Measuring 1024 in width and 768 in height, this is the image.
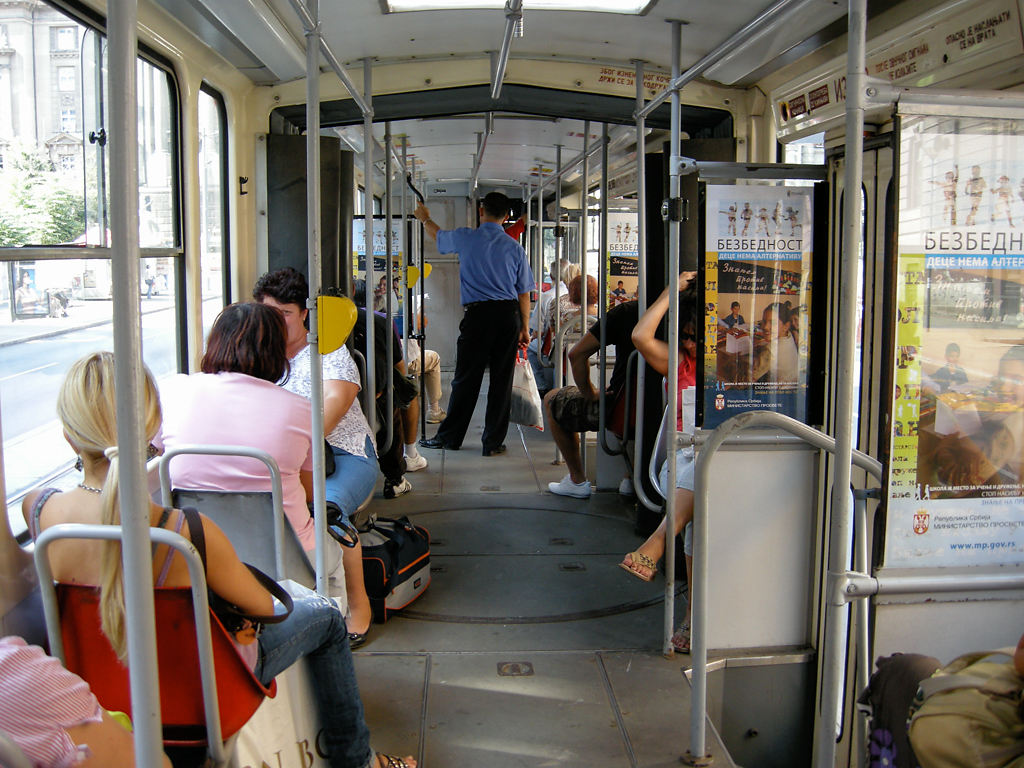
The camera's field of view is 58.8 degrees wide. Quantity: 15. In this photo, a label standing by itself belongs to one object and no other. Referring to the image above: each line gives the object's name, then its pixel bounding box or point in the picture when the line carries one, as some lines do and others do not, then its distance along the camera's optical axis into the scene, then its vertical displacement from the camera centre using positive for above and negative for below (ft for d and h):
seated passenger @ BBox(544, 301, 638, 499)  17.89 -1.71
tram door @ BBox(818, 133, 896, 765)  9.84 +0.19
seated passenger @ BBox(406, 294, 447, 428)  27.55 -1.95
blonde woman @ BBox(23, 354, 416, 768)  6.08 -1.48
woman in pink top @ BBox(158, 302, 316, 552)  9.87 -1.00
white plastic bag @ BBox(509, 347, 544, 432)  23.98 -2.09
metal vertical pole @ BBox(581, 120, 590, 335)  20.54 +1.96
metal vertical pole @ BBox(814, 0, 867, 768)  6.03 -0.30
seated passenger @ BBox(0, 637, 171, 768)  4.79 -2.12
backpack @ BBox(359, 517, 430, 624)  12.69 -3.48
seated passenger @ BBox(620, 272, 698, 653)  11.89 -0.81
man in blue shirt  22.76 -0.15
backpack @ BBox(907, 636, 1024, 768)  5.70 -2.57
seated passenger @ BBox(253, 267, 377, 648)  12.18 -1.35
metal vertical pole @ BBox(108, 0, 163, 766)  3.83 -0.22
